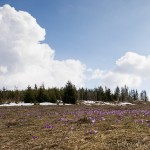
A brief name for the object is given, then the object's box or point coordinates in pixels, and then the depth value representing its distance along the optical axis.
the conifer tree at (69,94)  46.63
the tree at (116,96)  84.89
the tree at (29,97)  58.31
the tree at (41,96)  56.46
